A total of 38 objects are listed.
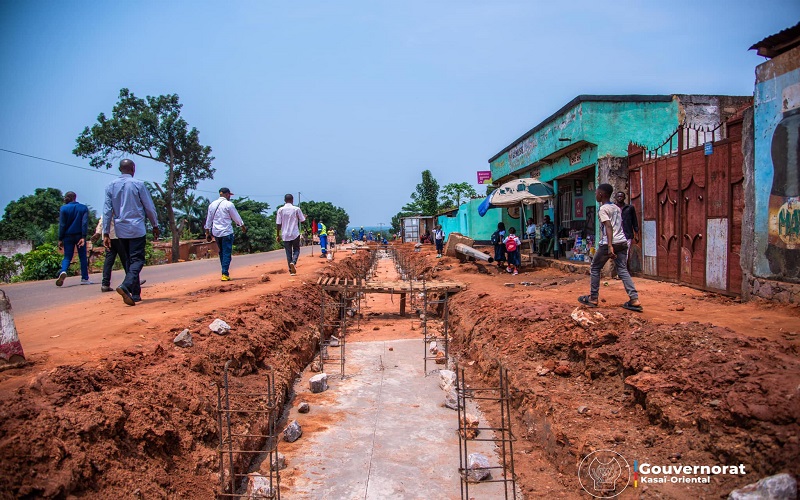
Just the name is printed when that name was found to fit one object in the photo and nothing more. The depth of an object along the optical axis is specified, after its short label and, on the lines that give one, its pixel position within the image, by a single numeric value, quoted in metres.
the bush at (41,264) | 13.35
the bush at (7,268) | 15.15
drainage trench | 4.18
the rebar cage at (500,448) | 4.02
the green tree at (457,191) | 41.62
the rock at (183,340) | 4.64
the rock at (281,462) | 4.39
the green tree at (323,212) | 61.25
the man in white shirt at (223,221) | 8.54
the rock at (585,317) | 5.55
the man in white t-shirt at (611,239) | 5.97
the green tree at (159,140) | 26.93
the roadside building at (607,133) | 11.24
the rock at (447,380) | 6.69
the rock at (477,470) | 4.15
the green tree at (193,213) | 40.16
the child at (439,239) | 21.43
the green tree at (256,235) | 37.38
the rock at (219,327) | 5.28
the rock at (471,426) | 4.96
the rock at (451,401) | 5.96
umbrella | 13.48
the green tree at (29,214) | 35.06
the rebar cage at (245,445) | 3.54
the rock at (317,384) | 6.55
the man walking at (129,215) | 6.09
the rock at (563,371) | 5.17
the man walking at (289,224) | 10.86
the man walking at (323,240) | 18.96
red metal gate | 6.73
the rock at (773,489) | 2.40
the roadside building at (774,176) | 5.44
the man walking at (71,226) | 8.53
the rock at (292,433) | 5.00
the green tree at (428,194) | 47.91
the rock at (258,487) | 3.60
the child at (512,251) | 12.60
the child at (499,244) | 13.52
